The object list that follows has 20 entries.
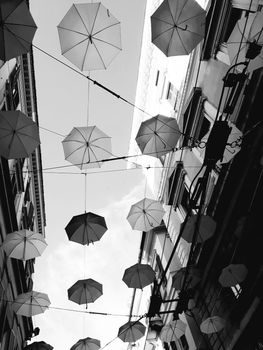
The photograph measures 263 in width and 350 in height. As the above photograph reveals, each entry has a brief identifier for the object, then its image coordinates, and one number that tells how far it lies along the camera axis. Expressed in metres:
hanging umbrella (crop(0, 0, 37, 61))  7.34
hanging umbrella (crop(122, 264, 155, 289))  14.32
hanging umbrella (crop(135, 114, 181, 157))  11.05
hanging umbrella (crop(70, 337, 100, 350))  15.73
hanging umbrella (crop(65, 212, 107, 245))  12.20
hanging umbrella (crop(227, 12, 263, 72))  8.50
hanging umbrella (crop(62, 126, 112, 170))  10.95
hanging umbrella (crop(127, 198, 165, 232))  13.98
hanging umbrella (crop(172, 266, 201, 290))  13.62
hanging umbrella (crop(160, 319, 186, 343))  15.59
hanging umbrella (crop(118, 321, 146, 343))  15.96
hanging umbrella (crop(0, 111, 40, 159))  9.66
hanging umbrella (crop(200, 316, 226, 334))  12.05
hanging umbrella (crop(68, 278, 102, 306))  14.29
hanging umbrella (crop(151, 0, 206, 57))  8.48
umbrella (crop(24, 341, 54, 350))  15.76
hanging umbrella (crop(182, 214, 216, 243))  11.41
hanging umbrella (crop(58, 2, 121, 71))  8.23
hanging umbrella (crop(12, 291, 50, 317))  14.98
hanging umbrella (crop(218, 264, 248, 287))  10.77
